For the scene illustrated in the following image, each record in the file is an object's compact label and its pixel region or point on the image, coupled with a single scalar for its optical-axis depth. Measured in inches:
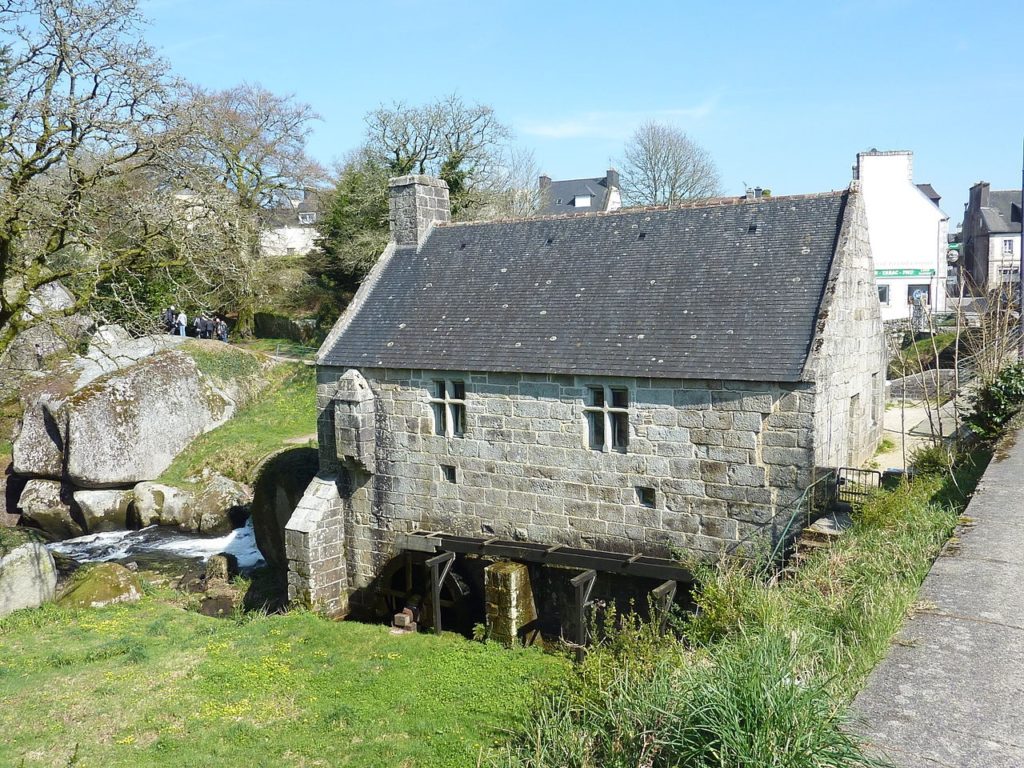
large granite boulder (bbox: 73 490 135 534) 896.9
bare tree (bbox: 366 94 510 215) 1314.0
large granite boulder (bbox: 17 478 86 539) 894.4
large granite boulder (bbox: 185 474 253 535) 879.1
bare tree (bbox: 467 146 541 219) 1311.5
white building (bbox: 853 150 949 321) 1540.4
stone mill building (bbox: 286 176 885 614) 492.7
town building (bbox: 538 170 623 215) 2293.3
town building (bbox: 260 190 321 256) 1562.5
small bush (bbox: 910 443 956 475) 420.5
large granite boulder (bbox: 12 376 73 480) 932.6
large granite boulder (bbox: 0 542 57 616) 599.5
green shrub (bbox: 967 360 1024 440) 468.4
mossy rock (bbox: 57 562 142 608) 614.2
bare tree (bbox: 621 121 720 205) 1776.6
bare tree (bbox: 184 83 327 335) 1378.0
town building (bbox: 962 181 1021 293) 1886.9
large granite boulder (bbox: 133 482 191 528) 895.7
